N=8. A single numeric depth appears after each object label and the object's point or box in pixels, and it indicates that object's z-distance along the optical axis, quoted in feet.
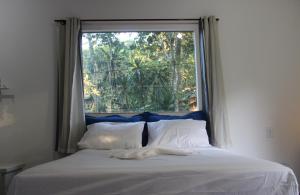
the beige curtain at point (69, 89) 10.69
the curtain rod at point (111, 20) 11.42
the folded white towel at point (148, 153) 7.51
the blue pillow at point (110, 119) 10.93
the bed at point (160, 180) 5.84
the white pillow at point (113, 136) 9.78
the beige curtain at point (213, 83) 10.84
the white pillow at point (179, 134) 9.77
